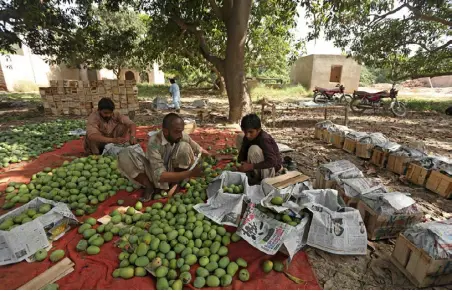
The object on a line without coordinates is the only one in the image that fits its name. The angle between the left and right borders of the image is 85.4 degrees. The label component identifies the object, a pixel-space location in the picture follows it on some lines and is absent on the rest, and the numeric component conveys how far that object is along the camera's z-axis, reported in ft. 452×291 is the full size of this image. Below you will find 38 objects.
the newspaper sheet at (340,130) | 17.22
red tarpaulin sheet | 5.96
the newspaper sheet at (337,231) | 6.91
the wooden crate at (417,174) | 11.43
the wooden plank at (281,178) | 9.22
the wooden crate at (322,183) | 9.79
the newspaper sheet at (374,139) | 14.67
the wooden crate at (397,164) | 12.42
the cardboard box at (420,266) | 5.71
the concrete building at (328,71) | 56.90
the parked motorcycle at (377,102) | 30.99
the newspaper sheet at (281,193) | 7.40
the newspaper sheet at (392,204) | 7.47
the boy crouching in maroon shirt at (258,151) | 9.22
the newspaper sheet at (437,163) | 10.71
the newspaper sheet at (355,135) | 15.66
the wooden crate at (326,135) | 18.48
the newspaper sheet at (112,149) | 13.14
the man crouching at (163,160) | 8.89
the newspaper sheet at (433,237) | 5.69
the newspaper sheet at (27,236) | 6.45
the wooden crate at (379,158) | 13.67
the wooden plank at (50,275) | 5.68
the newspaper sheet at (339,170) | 9.74
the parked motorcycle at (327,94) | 41.91
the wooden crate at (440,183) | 10.46
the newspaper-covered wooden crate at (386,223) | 7.53
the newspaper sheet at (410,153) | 12.31
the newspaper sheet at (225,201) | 7.79
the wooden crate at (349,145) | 15.96
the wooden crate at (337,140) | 17.18
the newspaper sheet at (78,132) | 18.73
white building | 53.88
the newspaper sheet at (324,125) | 18.95
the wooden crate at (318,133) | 19.42
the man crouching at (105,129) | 12.50
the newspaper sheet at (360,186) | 8.46
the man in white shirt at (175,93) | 32.27
